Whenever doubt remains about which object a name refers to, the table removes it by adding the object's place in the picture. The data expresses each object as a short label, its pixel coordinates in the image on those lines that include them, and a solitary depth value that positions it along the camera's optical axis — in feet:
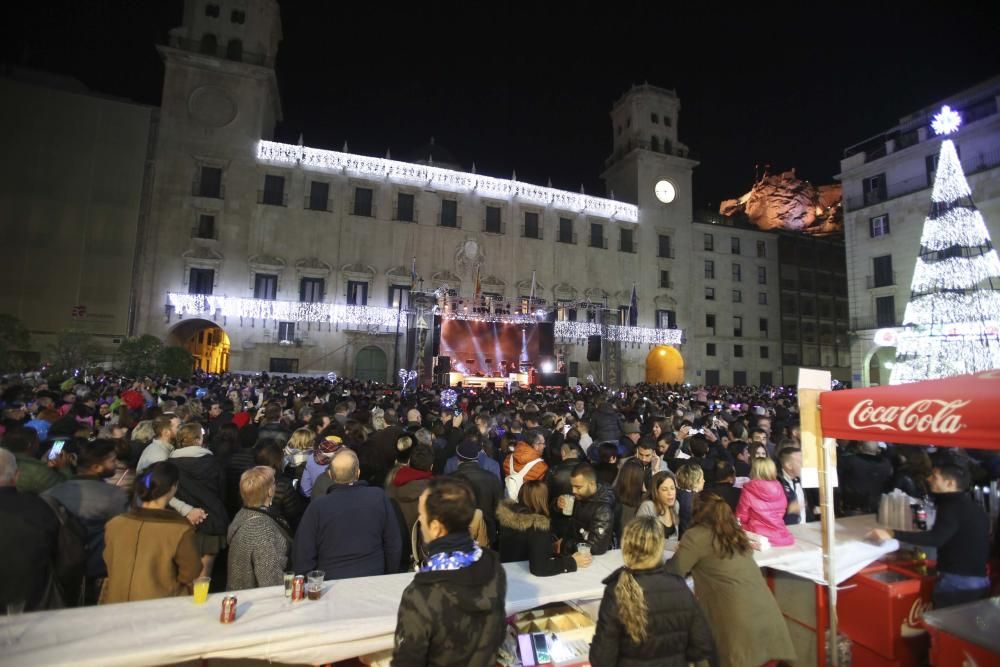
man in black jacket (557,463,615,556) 13.71
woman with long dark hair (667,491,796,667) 10.61
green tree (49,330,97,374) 70.33
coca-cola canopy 10.57
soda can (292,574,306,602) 10.68
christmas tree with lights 67.97
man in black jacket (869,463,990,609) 12.53
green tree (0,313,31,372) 67.36
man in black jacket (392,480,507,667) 7.54
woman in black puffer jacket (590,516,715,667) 8.29
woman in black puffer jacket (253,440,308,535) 15.71
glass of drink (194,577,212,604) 10.26
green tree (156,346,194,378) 74.95
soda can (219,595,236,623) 9.74
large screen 107.34
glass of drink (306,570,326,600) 10.76
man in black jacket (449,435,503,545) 15.84
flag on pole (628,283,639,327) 107.86
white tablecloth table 8.75
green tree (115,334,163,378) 73.26
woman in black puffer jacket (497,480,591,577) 12.18
